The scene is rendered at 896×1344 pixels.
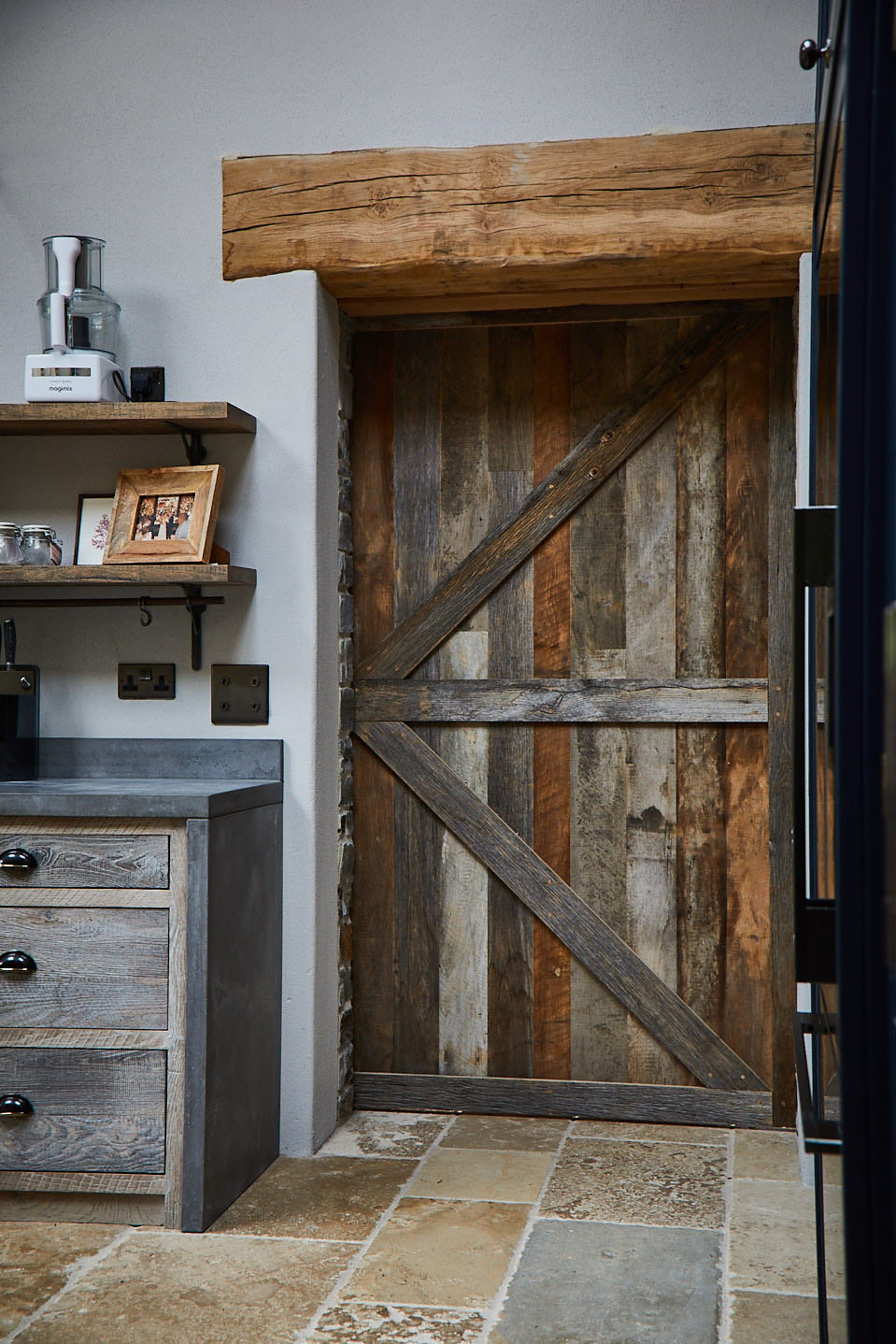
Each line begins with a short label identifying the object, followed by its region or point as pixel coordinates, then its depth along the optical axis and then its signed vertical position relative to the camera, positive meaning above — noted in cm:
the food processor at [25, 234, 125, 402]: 268 +82
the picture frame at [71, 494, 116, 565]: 287 +40
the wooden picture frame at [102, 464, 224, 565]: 268 +41
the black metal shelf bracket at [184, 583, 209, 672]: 283 +18
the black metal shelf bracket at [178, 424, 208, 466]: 285 +58
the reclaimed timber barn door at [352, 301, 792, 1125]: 298 -5
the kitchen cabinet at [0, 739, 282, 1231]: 235 -61
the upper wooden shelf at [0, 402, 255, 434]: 262 +62
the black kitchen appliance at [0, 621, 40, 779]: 276 -5
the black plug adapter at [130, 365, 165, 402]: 281 +73
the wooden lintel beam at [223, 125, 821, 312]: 268 +110
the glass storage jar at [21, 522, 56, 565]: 277 +34
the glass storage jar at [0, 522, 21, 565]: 276 +34
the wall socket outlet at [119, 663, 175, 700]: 290 +4
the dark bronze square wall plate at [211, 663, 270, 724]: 284 +1
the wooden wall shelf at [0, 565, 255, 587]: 263 +27
